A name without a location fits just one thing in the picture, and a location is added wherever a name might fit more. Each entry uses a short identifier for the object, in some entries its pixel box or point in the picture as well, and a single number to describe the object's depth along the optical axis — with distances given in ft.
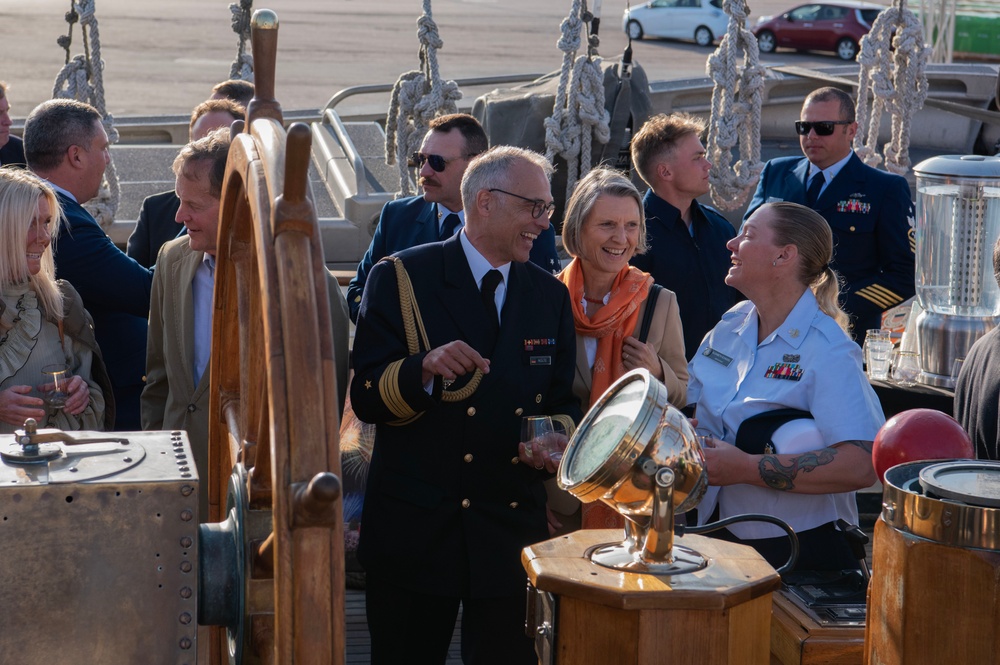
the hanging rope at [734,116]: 17.52
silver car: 77.41
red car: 71.46
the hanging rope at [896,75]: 18.80
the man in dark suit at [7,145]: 15.08
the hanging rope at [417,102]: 18.10
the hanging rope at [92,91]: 17.12
